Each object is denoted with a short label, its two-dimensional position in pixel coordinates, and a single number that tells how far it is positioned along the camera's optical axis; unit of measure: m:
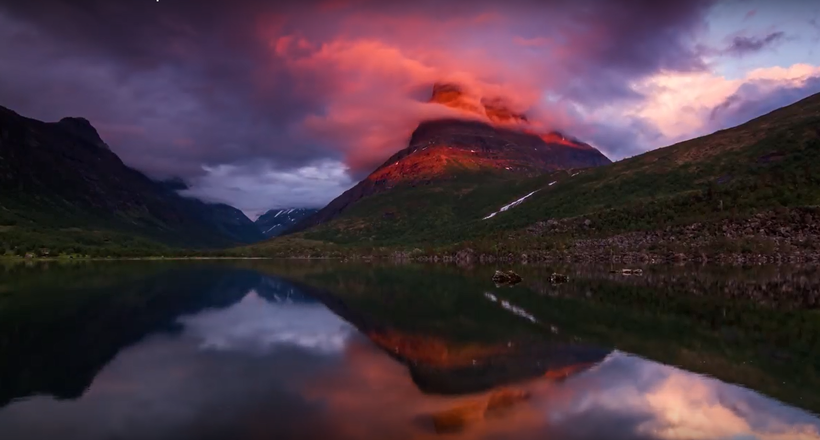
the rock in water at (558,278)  76.80
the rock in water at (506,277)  80.10
